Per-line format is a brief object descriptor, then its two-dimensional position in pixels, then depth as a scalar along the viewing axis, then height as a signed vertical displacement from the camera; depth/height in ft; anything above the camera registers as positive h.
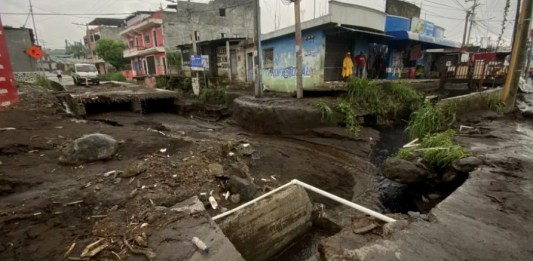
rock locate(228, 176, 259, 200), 15.84 -7.12
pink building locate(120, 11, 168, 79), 88.71 +12.79
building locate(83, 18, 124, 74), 139.23 +23.34
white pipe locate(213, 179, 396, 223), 10.94 -6.92
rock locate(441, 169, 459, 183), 16.49 -6.81
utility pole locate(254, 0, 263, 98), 42.06 +4.34
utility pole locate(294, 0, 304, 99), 36.72 +4.19
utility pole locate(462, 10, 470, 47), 91.72 +17.11
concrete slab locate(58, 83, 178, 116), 43.93 -3.90
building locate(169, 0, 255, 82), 66.69 +15.94
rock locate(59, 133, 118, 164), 17.76 -5.17
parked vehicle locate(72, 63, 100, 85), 80.74 +1.29
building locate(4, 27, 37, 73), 72.49 +8.93
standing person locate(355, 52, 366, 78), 47.78 +2.09
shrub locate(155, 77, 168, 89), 79.61 -1.69
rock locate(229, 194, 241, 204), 15.55 -7.53
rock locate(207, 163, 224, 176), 17.45 -6.53
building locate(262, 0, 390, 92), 41.65 +5.75
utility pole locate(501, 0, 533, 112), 28.45 +1.58
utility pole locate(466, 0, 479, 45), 90.41 +20.39
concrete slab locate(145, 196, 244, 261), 9.70 -6.69
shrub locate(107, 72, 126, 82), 111.45 +0.22
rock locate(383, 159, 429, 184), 17.61 -6.91
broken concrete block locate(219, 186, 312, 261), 13.87 -9.01
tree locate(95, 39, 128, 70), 111.86 +12.21
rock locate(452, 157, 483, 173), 15.81 -5.83
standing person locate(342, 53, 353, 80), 44.65 +1.13
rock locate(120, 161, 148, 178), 15.89 -5.87
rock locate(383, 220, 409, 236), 10.06 -6.23
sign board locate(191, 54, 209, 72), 55.06 +3.04
